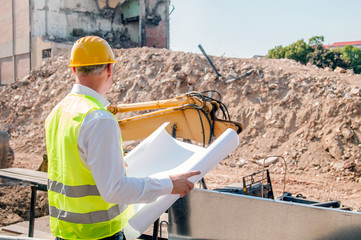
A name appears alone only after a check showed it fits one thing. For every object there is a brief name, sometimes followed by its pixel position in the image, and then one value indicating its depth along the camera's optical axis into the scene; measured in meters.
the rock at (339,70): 14.09
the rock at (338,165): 9.92
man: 1.73
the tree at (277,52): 34.38
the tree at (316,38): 35.88
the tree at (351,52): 42.69
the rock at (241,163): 11.00
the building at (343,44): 78.73
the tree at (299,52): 30.53
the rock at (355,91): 11.27
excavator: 2.54
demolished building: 22.42
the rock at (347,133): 10.49
